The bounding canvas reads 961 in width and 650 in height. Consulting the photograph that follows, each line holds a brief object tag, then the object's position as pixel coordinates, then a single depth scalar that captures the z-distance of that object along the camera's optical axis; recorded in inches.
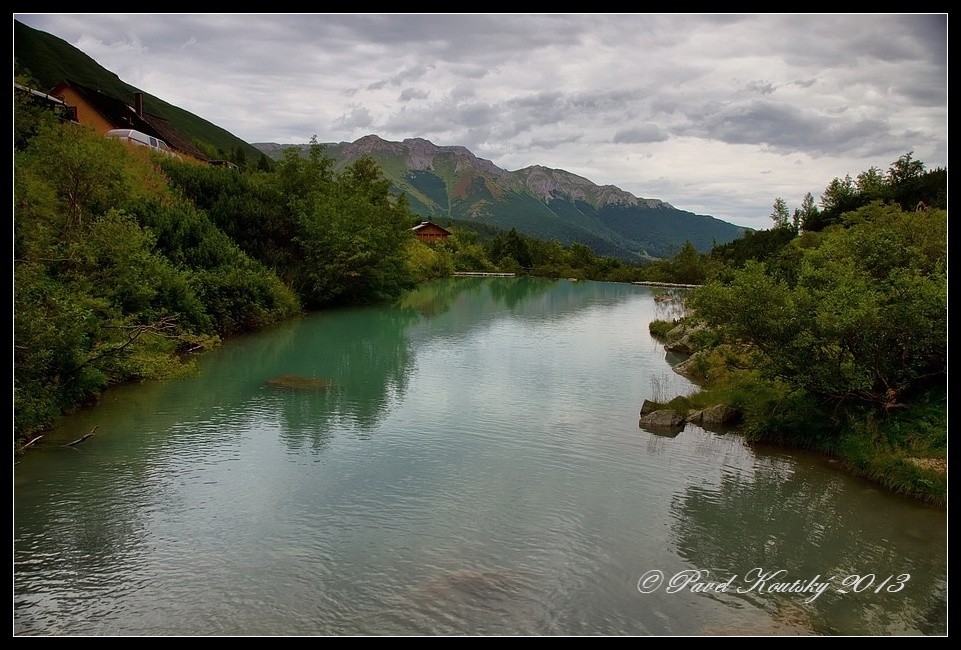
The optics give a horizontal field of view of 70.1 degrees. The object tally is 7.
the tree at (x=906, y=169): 2389.3
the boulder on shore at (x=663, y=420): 687.1
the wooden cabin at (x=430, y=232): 3846.0
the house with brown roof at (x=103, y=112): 1935.3
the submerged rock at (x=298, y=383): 842.8
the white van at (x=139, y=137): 1823.3
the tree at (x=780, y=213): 3447.3
